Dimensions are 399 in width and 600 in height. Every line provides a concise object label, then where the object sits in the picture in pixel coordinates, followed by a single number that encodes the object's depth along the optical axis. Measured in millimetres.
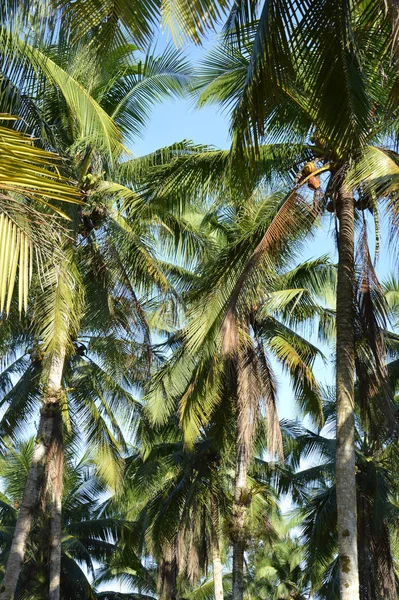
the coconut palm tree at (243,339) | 10716
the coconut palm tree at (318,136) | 7457
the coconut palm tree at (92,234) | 12922
